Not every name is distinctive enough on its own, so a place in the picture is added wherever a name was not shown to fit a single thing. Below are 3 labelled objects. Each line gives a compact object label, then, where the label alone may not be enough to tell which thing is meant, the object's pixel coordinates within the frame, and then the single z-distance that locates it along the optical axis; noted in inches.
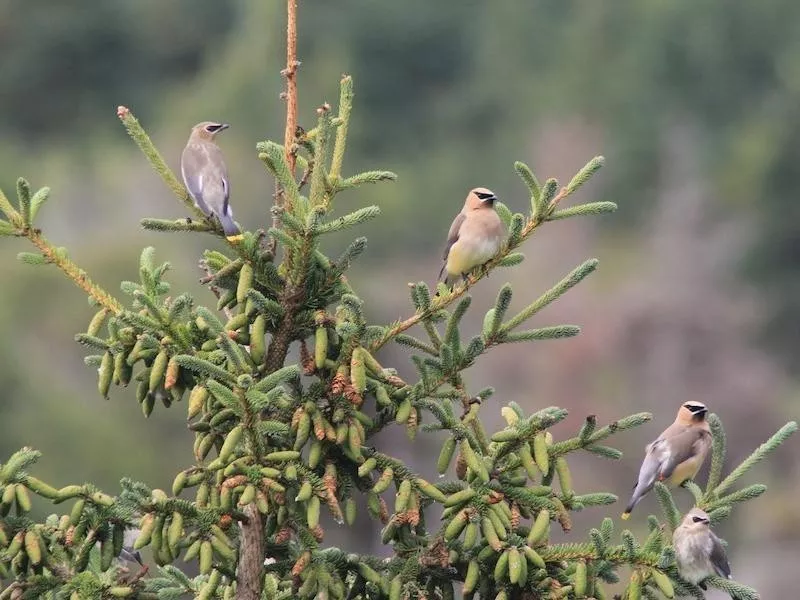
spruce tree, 565.9
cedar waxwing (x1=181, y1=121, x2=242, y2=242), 658.2
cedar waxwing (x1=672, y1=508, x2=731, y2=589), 582.2
